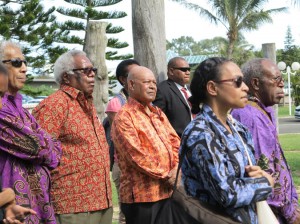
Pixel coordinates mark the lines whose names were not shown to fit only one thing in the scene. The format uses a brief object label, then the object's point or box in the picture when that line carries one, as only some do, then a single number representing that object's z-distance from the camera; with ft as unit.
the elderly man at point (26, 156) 10.38
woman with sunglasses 8.88
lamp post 67.48
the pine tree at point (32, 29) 59.16
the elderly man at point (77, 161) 12.64
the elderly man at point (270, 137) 11.88
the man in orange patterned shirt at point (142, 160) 13.48
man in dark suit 17.08
